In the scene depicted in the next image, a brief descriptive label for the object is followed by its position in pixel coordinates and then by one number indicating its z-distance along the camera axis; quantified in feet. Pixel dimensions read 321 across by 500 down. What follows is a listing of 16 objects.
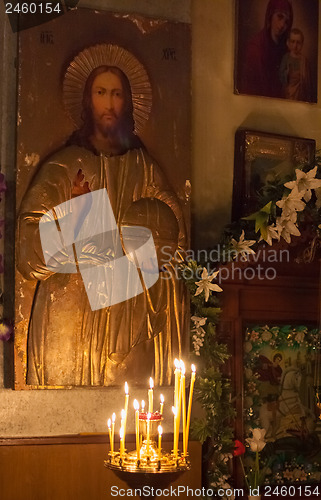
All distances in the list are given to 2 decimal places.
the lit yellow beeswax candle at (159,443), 12.81
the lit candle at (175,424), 13.06
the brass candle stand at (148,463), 12.65
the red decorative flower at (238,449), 16.03
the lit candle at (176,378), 13.67
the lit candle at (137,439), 12.90
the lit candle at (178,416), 13.27
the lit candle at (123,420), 13.28
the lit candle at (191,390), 13.31
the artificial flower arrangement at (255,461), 16.07
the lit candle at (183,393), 13.24
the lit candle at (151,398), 13.44
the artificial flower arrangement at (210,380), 16.01
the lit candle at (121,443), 12.95
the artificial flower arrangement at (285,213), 15.84
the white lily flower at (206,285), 15.93
